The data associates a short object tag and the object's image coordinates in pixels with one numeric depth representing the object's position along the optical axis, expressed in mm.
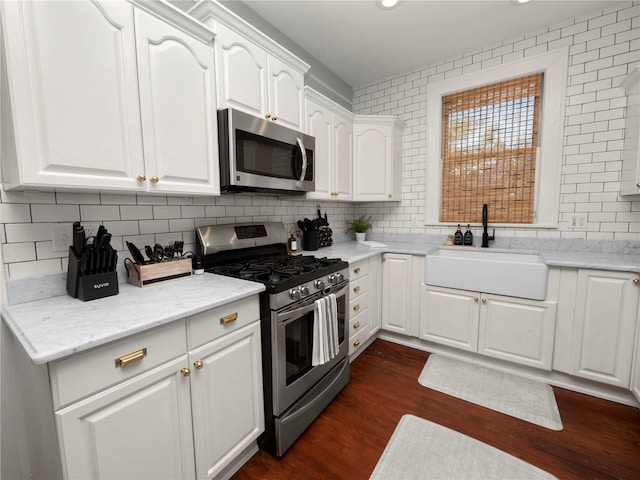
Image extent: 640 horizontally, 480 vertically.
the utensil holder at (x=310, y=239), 2686
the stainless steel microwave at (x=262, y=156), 1621
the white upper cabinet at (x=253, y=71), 1571
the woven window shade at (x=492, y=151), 2572
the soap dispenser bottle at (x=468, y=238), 2805
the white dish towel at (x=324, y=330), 1691
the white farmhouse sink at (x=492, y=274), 2078
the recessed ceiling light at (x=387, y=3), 2030
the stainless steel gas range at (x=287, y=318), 1484
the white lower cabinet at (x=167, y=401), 882
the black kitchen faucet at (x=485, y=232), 2715
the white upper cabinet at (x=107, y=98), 990
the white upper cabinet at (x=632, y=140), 1942
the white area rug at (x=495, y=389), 1837
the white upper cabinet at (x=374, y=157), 2953
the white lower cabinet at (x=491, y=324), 2111
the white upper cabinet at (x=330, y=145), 2369
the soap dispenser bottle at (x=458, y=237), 2839
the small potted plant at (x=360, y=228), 3312
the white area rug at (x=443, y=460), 1407
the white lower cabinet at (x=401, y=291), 2625
